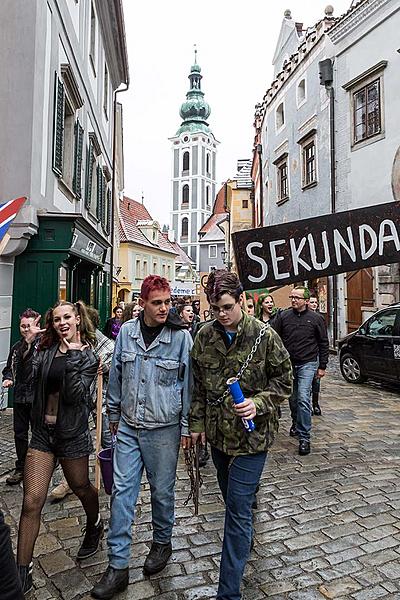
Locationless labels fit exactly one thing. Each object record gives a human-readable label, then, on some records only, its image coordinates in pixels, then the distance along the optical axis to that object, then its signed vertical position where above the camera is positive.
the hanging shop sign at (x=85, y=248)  8.56 +1.49
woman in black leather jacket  3.09 -0.68
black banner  4.05 +0.64
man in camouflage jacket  2.79 -0.45
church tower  96.75 +29.58
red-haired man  3.10 -0.55
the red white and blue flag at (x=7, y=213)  3.16 +0.87
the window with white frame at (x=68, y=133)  9.04 +3.82
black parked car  9.82 -0.53
